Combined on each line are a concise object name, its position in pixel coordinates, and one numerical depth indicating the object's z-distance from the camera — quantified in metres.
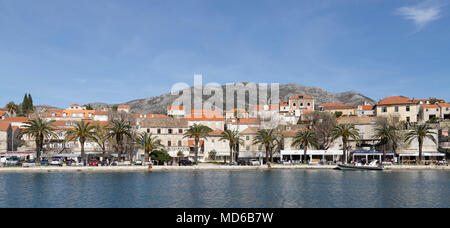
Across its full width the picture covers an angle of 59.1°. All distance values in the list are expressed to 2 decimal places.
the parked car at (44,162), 70.31
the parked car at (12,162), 72.38
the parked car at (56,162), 71.18
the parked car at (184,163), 74.19
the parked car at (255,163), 74.87
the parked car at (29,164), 66.81
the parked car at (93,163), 70.82
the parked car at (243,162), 77.88
